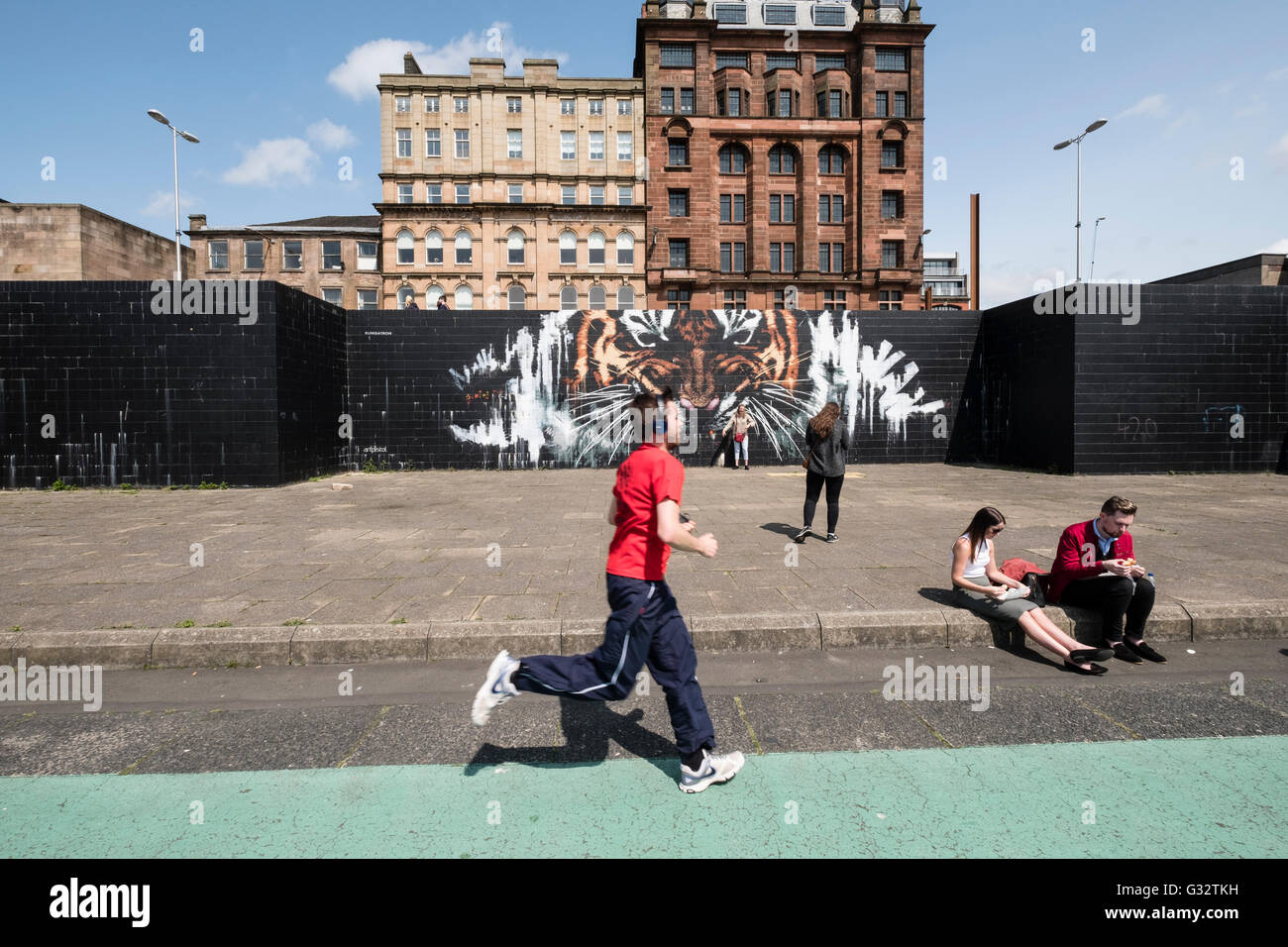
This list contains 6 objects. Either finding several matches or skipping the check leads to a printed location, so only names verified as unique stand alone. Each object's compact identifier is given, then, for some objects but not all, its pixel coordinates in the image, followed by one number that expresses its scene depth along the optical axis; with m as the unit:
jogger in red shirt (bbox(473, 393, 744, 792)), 2.88
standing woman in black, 7.45
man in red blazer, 4.41
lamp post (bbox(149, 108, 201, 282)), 18.49
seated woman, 4.36
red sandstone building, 39.88
